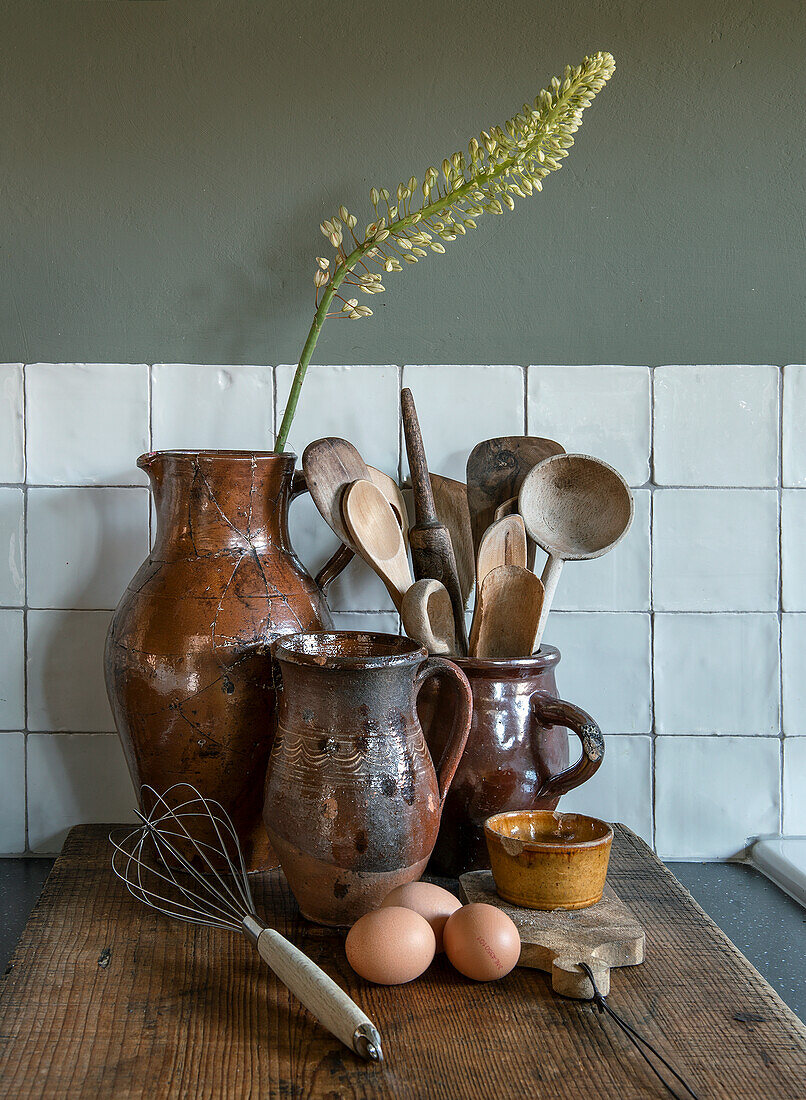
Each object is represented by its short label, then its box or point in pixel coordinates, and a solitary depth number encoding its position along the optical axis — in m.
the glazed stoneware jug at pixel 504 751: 0.79
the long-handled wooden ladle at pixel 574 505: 0.87
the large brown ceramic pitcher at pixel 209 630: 0.76
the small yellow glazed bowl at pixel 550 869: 0.68
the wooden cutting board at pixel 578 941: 0.62
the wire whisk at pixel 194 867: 0.65
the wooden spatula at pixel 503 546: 0.83
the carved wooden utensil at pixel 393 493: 0.91
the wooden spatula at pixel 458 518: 0.93
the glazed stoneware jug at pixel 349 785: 0.67
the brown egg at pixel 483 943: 0.62
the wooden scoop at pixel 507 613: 0.82
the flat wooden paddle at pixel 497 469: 0.91
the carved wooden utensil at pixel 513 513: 0.89
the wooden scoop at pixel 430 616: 0.80
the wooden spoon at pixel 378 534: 0.84
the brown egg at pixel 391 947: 0.61
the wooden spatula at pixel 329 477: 0.85
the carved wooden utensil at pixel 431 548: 0.85
